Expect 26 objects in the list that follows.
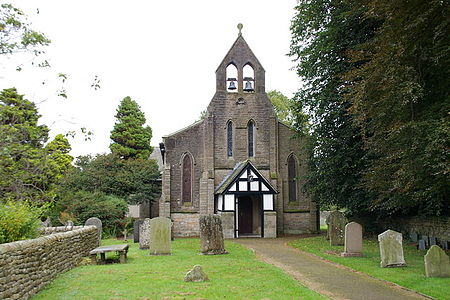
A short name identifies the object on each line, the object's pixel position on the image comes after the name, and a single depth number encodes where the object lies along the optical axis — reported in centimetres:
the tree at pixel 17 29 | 1130
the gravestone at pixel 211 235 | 1683
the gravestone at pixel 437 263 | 1110
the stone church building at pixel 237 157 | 2916
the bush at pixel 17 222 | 1012
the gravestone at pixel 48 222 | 2833
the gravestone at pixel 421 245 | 1710
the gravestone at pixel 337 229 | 1899
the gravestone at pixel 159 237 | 1662
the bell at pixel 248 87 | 3016
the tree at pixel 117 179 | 3206
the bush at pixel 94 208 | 2822
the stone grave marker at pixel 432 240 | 1765
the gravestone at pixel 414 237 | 1975
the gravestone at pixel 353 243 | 1555
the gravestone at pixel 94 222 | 2178
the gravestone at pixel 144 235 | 1842
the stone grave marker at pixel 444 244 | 1692
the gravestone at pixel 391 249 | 1300
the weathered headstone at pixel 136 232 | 2220
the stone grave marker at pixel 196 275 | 1054
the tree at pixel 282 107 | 4914
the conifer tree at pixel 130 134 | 4281
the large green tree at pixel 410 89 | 1159
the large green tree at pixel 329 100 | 2095
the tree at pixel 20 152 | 1113
